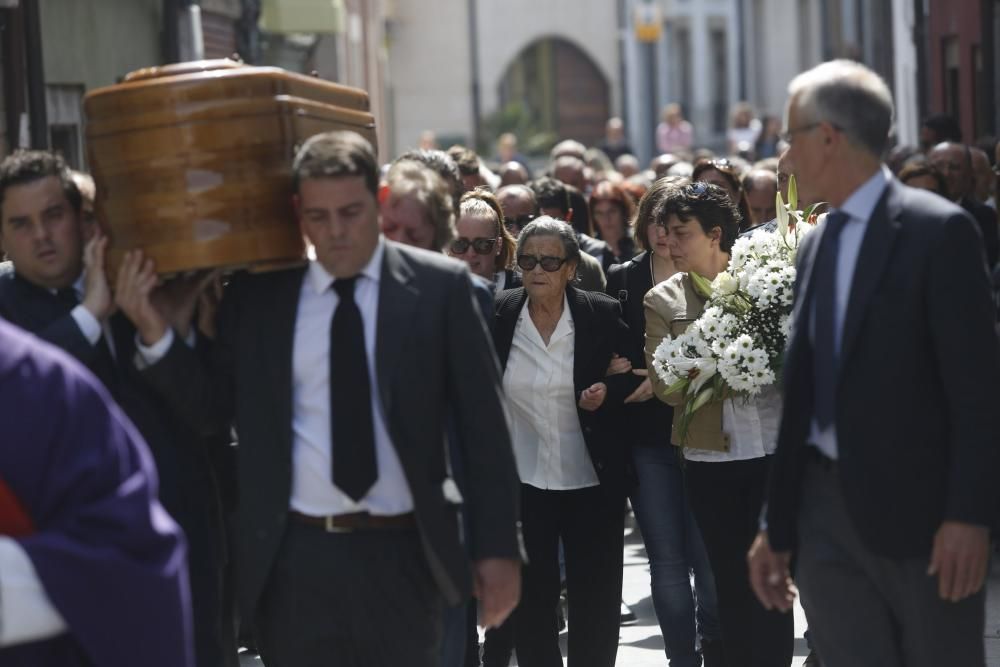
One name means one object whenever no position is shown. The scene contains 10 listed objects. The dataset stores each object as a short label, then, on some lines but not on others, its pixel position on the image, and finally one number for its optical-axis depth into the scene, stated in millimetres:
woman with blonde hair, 14773
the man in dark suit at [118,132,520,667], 9250
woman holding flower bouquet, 13141
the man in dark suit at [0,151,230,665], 9898
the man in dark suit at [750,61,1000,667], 8828
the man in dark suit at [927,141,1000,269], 22375
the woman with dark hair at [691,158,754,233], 17547
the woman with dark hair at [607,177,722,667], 14461
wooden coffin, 9359
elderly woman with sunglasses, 13945
